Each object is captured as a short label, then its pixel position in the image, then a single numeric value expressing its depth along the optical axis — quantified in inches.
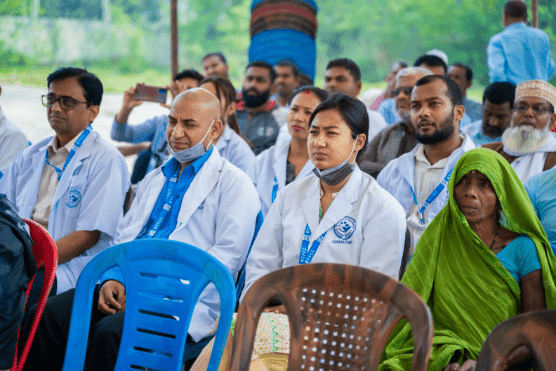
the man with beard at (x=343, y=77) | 226.2
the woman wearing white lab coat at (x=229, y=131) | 172.2
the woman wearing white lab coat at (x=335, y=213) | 99.8
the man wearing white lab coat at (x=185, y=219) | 101.1
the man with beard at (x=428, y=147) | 138.9
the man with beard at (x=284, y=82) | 253.0
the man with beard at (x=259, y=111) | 206.4
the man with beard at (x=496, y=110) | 180.4
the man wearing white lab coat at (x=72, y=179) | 126.1
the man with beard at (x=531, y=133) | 148.5
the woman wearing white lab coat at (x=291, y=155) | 148.7
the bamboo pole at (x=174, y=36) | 253.3
